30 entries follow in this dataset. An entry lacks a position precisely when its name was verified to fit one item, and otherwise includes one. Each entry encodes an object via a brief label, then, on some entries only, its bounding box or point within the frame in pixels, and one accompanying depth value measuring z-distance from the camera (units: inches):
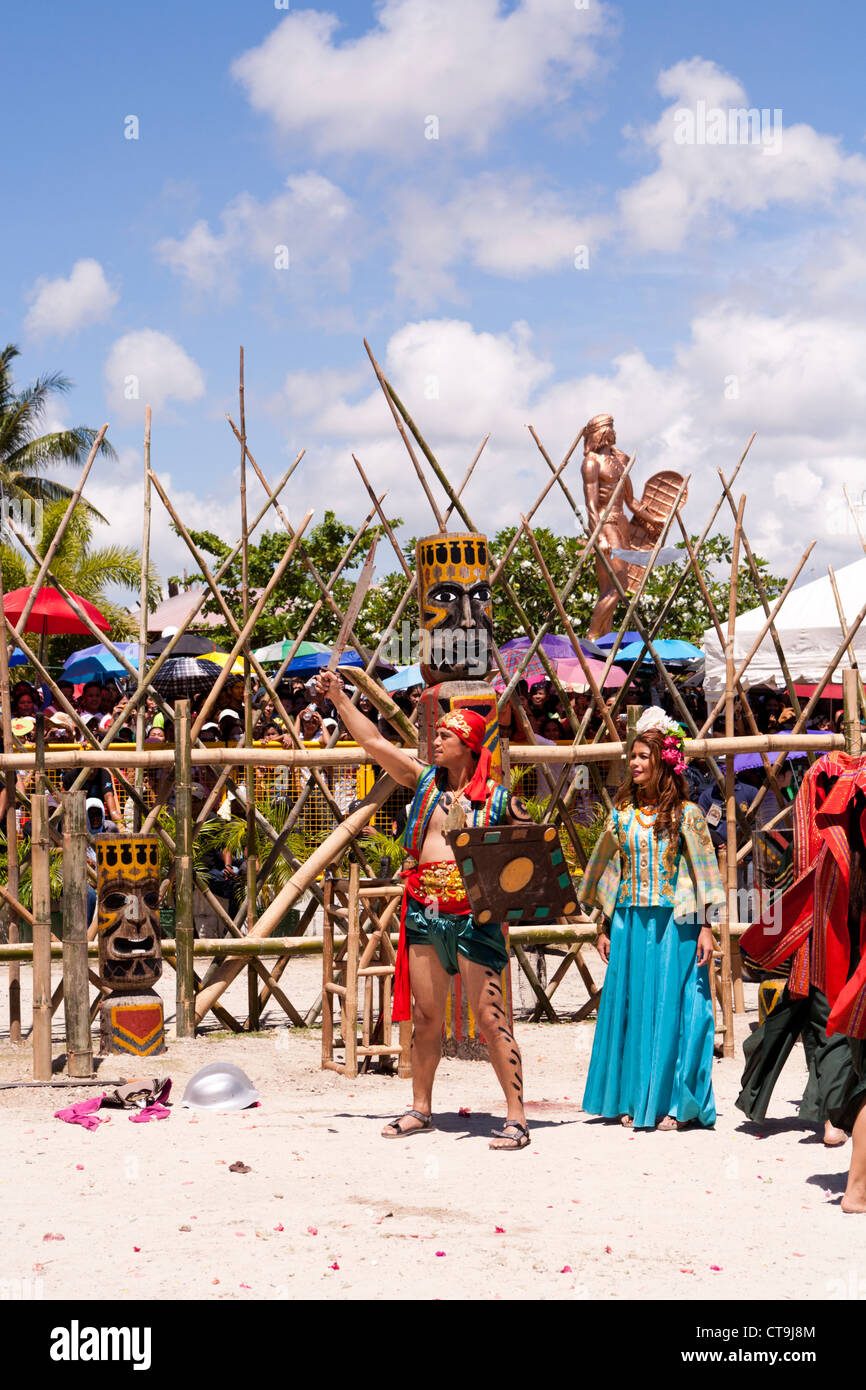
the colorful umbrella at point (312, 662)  558.9
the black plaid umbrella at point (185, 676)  501.4
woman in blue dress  225.8
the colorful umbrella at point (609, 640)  550.0
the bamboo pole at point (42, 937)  250.5
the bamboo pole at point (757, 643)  346.3
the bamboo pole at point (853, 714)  264.8
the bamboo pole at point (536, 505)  370.1
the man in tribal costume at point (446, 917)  213.5
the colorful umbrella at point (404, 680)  505.7
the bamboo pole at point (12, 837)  290.5
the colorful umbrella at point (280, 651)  559.8
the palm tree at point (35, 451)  1201.4
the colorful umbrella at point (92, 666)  533.6
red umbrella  473.4
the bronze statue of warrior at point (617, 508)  487.2
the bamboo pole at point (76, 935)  257.1
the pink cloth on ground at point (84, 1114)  225.1
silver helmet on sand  237.5
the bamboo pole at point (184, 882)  287.7
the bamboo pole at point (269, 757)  286.0
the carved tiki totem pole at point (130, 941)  272.8
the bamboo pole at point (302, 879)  287.4
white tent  478.6
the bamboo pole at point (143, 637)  313.7
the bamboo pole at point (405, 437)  312.2
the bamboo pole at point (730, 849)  284.4
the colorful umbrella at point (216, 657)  517.3
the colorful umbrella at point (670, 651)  530.9
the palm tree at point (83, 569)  903.7
